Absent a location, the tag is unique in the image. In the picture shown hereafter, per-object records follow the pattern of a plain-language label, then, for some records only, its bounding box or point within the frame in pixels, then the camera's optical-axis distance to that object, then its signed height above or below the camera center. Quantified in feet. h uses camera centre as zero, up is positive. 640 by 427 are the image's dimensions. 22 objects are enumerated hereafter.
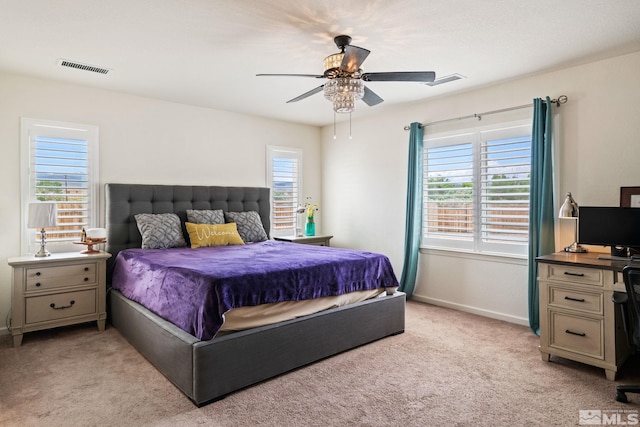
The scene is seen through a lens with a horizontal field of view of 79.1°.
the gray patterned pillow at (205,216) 14.99 -0.14
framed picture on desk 10.53 +0.47
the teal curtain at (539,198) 12.05 +0.49
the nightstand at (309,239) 17.73 -1.24
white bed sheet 8.46 -2.38
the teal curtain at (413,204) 15.88 +0.38
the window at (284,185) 19.01 +1.39
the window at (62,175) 12.62 +1.26
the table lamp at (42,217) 11.50 -0.17
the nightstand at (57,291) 11.14 -2.41
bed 8.05 -3.04
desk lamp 11.03 +0.02
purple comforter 8.30 -1.63
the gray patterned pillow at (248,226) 15.94 -0.56
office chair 7.49 -1.90
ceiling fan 9.26 +3.31
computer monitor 9.94 -0.32
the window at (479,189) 13.24 +0.89
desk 9.06 -2.39
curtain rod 12.10 +3.62
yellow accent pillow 14.11 -0.83
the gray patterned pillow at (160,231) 13.57 -0.66
